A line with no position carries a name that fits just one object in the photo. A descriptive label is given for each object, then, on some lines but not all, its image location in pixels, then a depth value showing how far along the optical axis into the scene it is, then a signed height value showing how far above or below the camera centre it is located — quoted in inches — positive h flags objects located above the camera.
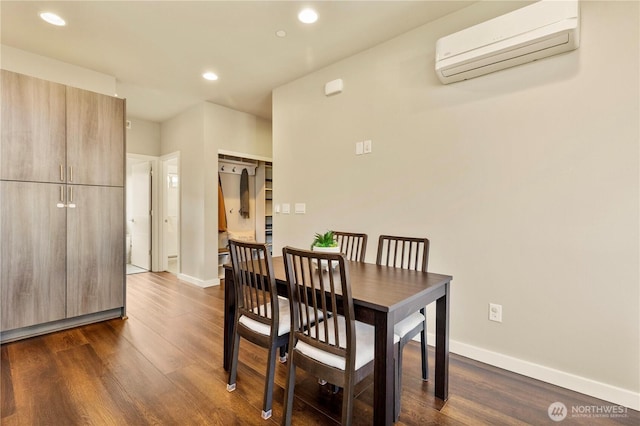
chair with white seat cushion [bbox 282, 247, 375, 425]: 52.7 -25.0
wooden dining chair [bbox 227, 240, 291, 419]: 64.6 -23.8
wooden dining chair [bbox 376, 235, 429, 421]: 66.2 -26.1
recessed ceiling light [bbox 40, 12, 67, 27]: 95.0 +60.8
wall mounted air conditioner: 69.7 +42.8
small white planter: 78.7 -10.2
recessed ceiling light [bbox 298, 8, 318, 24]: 93.7 +61.3
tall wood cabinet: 98.7 +0.8
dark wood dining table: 51.6 -18.4
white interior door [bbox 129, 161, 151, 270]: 211.6 -4.1
